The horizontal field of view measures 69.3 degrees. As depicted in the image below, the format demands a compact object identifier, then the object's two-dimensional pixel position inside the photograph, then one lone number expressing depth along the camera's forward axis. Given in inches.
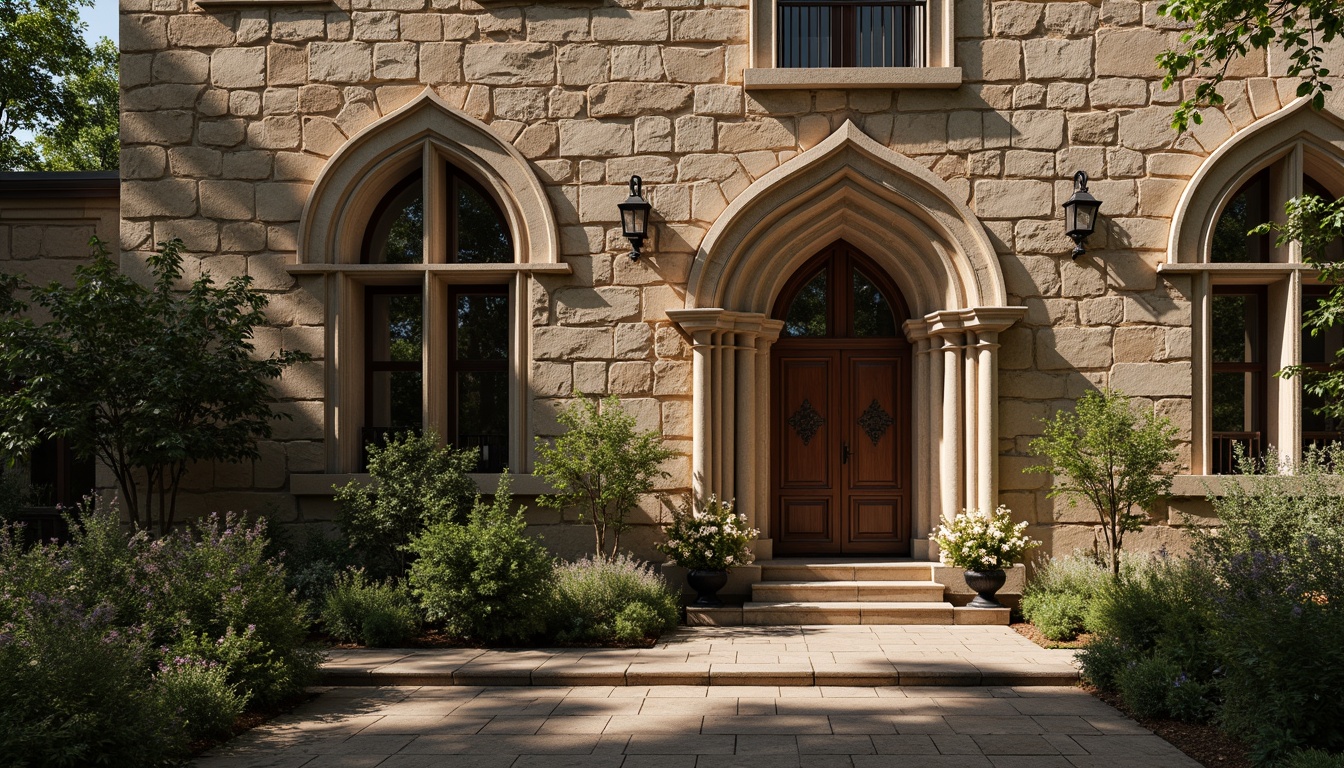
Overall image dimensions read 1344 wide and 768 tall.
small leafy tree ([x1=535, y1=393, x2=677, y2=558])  353.1
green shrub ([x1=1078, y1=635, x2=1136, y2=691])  259.1
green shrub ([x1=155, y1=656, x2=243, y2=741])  213.2
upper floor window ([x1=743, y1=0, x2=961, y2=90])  382.3
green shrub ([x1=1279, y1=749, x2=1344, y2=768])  171.5
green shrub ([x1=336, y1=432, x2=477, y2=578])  356.8
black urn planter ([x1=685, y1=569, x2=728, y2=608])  360.8
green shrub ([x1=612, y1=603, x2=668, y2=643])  315.3
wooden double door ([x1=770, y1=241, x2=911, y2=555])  412.5
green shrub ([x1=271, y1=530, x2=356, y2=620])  342.6
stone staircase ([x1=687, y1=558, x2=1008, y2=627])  355.6
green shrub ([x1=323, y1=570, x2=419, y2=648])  316.2
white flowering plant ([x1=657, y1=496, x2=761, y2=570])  361.1
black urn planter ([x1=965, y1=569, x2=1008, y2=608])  360.2
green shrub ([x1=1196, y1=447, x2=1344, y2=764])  188.9
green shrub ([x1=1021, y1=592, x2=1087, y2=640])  320.8
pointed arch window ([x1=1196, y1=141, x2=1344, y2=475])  378.0
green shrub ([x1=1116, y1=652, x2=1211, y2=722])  227.9
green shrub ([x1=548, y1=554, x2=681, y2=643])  319.3
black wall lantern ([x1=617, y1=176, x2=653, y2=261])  371.6
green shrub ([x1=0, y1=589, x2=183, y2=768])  177.5
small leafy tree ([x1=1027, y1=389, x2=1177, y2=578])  346.6
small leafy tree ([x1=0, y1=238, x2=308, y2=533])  337.7
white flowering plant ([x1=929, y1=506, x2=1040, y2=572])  361.1
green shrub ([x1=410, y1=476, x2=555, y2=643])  312.5
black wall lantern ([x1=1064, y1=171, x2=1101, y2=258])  366.9
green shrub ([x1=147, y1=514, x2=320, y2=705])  237.1
